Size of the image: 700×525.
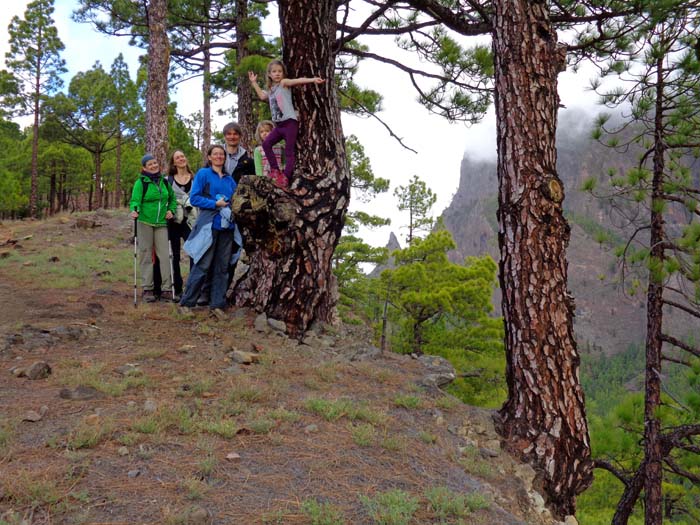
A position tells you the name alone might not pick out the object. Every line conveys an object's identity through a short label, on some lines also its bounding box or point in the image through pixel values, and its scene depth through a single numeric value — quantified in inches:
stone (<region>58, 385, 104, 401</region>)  133.6
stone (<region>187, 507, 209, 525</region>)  84.3
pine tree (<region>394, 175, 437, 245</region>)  1130.7
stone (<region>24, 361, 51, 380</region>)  149.5
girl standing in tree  210.8
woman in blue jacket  224.4
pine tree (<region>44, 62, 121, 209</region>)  930.4
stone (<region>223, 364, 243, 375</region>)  163.0
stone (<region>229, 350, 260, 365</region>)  173.5
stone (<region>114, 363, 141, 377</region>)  152.8
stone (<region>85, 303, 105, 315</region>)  229.4
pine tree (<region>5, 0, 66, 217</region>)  865.5
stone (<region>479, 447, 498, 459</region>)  143.4
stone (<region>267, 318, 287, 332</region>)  210.7
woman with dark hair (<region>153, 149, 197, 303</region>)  256.4
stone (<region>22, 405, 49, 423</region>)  118.0
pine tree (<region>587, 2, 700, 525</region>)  206.4
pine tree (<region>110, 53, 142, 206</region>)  987.3
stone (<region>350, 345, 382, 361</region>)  205.5
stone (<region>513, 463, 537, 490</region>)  141.5
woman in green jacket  246.2
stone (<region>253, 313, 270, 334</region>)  209.0
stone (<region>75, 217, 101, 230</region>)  566.6
